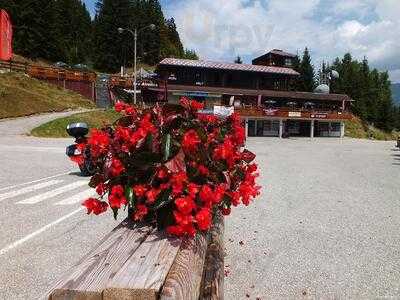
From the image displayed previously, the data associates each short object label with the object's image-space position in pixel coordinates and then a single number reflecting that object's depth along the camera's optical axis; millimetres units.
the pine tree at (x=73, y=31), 91750
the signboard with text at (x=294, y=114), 58059
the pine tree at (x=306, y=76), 90375
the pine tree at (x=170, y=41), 114806
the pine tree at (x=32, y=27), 80000
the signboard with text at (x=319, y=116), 59103
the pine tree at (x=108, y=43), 95000
